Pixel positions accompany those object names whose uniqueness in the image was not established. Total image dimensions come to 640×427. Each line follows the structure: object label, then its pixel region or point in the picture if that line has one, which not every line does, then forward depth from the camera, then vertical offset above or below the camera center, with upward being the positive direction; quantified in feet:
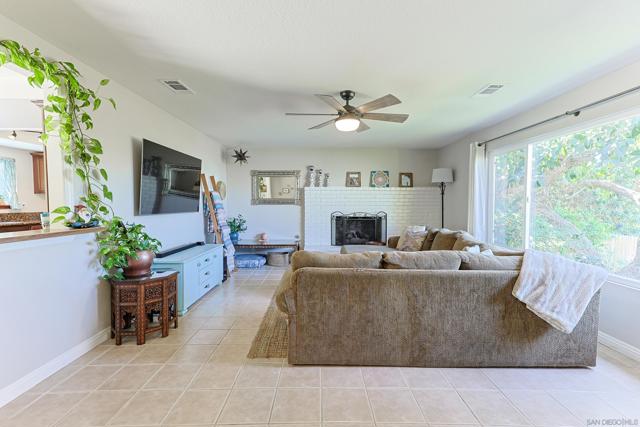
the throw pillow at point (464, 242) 10.61 -1.33
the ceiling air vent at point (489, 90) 9.07 +3.75
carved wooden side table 8.01 -2.77
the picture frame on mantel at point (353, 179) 19.98 +1.90
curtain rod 7.66 +3.00
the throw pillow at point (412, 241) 14.75 -1.76
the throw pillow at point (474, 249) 8.89 -1.33
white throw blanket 6.56 -1.91
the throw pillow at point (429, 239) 14.29 -1.65
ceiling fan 8.93 +2.94
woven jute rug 7.67 -3.84
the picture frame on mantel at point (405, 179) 20.07 +1.90
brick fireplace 19.48 +0.04
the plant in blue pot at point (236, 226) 18.40 -1.29
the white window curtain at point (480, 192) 13.99 +0.69
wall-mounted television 9.85 +1.03
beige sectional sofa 6.88 -2.76
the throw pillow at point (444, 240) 12.33 -1.47
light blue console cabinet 10.15 -2.44
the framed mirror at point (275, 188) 19.88 +1.29
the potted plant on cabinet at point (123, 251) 8.02 -1.22
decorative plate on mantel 20.03 +1.90
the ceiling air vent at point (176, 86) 8.80 +3.79
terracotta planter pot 8.20 -1.67
